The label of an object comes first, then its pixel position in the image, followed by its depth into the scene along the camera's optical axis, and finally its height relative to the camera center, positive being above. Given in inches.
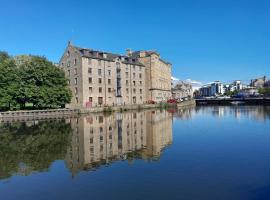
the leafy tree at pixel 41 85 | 1805.7 +171.8
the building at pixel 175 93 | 5158.8 +186.8
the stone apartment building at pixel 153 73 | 2900.2 +417.3
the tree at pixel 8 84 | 1773.1 +181.4
